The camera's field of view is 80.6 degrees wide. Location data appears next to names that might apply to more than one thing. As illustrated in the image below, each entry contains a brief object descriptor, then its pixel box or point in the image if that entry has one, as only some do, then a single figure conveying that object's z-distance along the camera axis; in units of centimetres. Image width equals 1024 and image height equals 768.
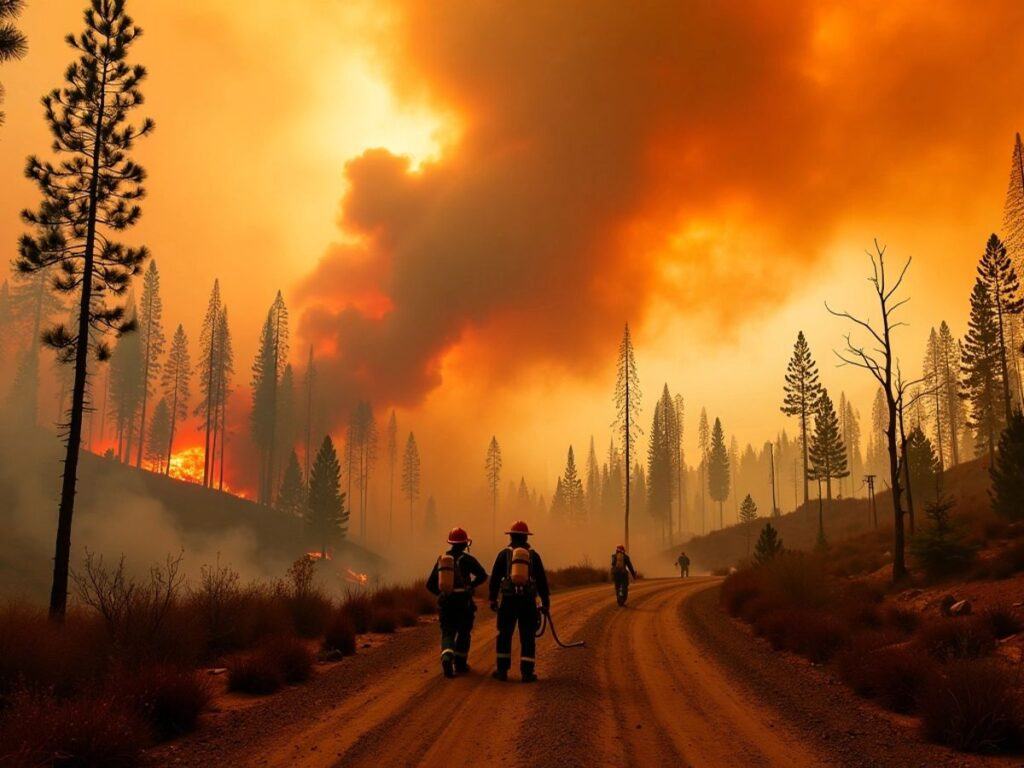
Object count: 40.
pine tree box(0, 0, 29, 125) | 1231
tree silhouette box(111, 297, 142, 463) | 7612
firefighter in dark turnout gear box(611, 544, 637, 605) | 2064
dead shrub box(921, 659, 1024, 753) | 654
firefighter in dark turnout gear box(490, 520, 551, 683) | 948
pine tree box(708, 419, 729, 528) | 10725
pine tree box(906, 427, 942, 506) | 5153
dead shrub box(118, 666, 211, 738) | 711
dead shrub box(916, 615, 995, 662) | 998
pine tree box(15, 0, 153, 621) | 1862
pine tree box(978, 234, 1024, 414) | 4681
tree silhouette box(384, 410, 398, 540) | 11806
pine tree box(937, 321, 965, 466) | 7612
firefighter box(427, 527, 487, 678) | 988
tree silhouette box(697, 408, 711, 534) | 12256
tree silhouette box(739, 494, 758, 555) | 7269
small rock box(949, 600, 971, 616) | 1384
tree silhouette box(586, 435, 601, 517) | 14850
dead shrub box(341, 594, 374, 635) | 1519
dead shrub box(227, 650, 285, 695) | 920
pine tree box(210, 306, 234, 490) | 7269
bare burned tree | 2180
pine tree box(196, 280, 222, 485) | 7125
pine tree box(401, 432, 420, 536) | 11325
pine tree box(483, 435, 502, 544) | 11522
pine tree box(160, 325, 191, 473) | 7611
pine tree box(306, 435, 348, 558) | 6556
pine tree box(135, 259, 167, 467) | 7144
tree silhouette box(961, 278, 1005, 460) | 5112
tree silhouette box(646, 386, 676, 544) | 10212
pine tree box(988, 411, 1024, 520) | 2303
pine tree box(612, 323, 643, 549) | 5706
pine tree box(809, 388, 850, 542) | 6125
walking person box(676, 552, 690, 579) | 4704
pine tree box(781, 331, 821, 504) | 6212
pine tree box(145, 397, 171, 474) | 8500
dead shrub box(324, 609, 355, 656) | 1241
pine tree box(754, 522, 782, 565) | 2934
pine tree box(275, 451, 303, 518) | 7506
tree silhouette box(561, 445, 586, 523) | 11844
